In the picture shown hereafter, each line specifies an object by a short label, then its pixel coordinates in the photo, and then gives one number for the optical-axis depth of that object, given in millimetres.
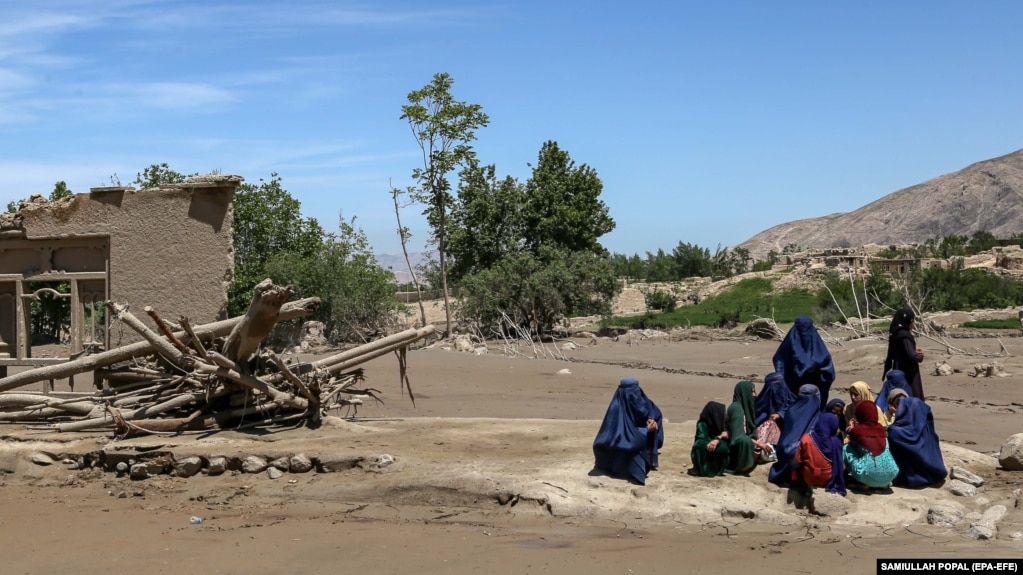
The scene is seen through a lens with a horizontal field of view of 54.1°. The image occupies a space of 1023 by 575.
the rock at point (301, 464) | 9414
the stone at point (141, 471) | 9727
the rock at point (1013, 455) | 8945
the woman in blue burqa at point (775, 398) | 8906
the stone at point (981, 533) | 7250
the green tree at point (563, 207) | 34938
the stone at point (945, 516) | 7613
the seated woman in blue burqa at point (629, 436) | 8195
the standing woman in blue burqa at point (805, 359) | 9312
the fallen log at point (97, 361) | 10906
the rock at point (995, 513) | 7650
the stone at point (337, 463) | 9336
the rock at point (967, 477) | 8406
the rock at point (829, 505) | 7801
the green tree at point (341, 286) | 28703
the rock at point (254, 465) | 9508
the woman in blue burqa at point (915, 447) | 8164
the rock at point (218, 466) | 9617
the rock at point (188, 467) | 9680
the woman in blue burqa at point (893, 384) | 9062
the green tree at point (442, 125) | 32344
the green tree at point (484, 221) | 35031
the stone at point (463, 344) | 25656
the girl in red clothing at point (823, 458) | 7934
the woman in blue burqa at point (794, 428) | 8195
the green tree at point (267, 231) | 28875
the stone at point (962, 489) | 8172
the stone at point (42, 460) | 10031
